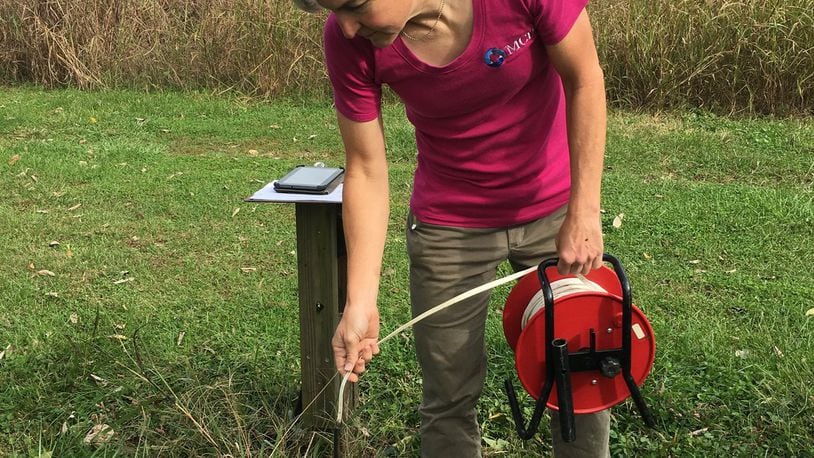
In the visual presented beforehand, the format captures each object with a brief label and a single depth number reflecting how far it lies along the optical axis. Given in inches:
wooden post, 110.2
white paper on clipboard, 104.2
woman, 79.4
